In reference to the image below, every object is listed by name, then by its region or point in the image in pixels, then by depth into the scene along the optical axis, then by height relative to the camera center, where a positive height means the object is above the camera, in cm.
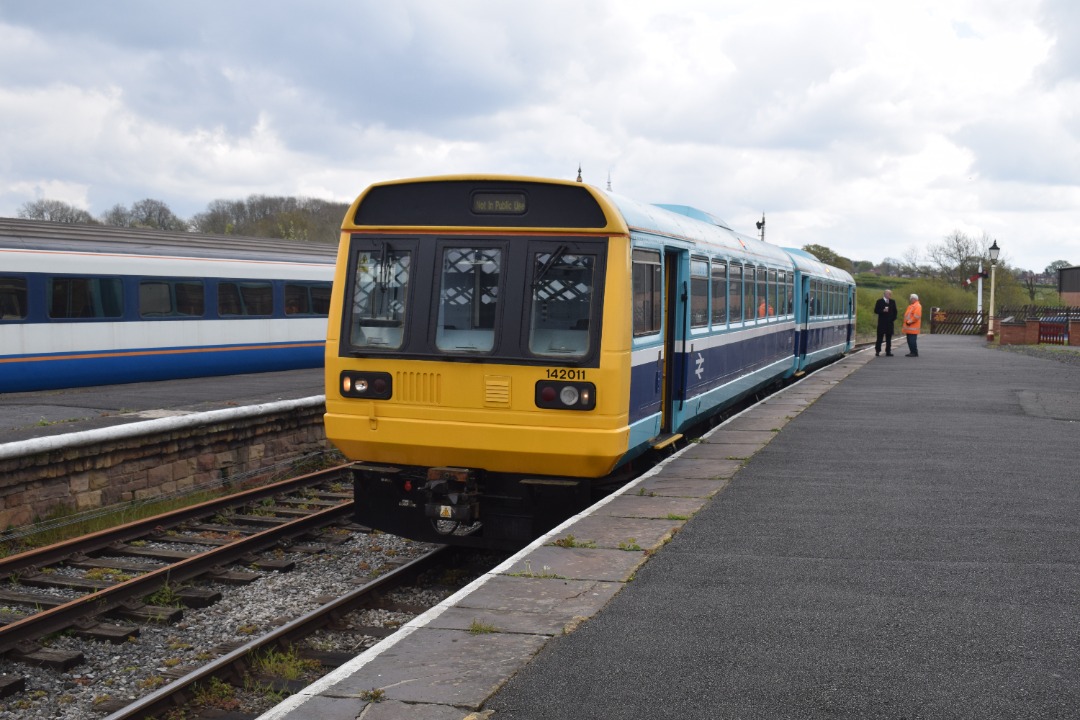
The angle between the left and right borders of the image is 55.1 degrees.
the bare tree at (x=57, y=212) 5288 +468
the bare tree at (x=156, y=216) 5909 +499
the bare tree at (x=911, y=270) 7169 +287
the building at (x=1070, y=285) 8619 +234
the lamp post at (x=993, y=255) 3791 +205
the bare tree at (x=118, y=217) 5689 +474
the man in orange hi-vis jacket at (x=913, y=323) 2472 -31
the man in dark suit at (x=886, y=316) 2603 -15
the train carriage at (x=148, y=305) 1562 -7
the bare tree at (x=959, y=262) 6606 +319
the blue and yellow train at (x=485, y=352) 708 -33
